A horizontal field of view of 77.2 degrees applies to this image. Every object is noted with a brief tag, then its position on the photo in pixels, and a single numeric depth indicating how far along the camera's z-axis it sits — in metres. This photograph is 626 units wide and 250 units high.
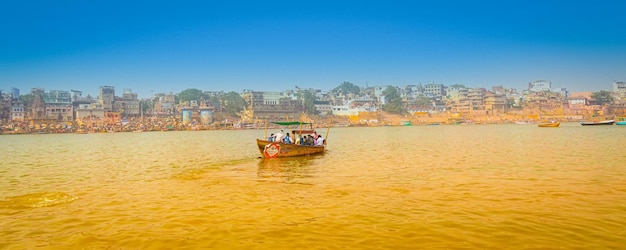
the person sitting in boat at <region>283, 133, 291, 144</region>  21.15
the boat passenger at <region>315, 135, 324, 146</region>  23.73
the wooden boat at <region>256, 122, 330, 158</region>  19.94
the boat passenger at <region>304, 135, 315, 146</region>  22.88
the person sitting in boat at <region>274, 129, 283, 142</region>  21.04
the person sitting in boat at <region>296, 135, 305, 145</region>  22.41
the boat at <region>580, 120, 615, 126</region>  74.91
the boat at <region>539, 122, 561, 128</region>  73.43
